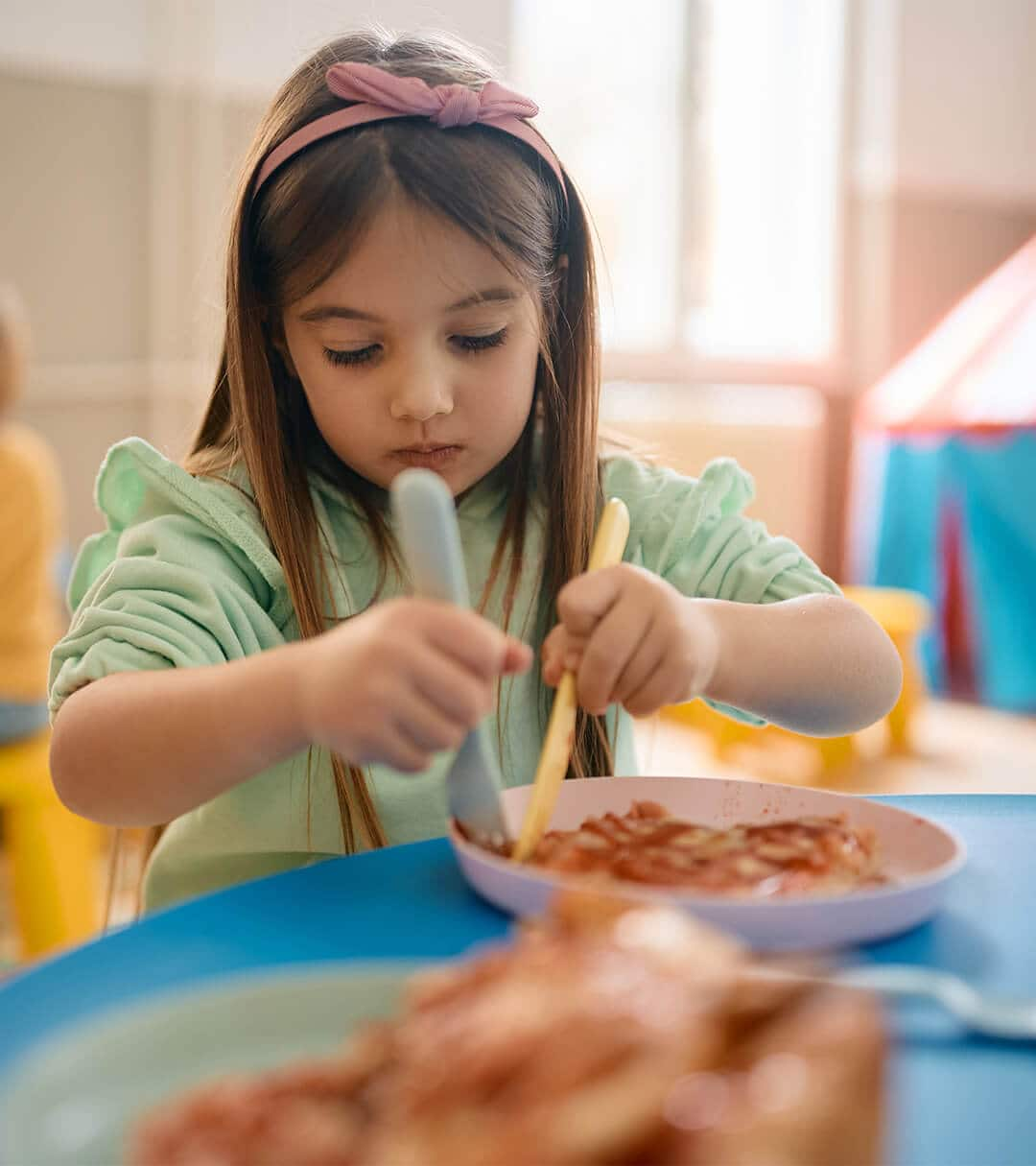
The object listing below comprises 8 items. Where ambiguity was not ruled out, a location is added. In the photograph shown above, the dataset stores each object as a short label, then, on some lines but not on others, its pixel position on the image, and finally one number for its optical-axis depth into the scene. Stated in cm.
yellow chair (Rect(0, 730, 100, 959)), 171
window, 379
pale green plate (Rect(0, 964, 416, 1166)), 31
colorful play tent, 320
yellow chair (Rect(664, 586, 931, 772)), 263
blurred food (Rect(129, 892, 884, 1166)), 23
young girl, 67
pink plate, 44
